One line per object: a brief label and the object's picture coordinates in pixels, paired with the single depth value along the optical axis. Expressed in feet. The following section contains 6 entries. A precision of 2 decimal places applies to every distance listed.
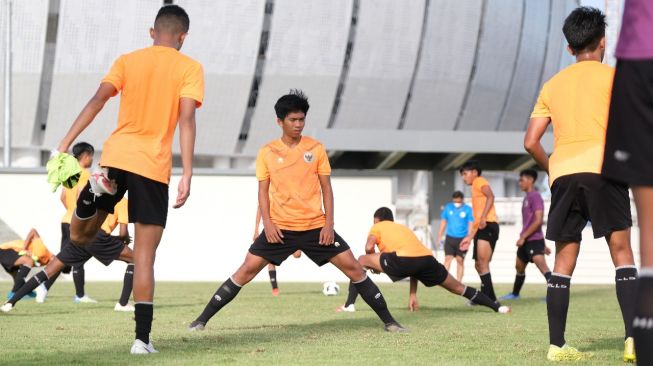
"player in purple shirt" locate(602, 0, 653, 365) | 12.13
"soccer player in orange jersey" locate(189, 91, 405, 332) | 29.30
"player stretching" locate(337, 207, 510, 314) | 37.93
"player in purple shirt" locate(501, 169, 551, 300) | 47.79
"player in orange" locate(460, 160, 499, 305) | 47.96
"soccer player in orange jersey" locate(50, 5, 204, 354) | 22.07
